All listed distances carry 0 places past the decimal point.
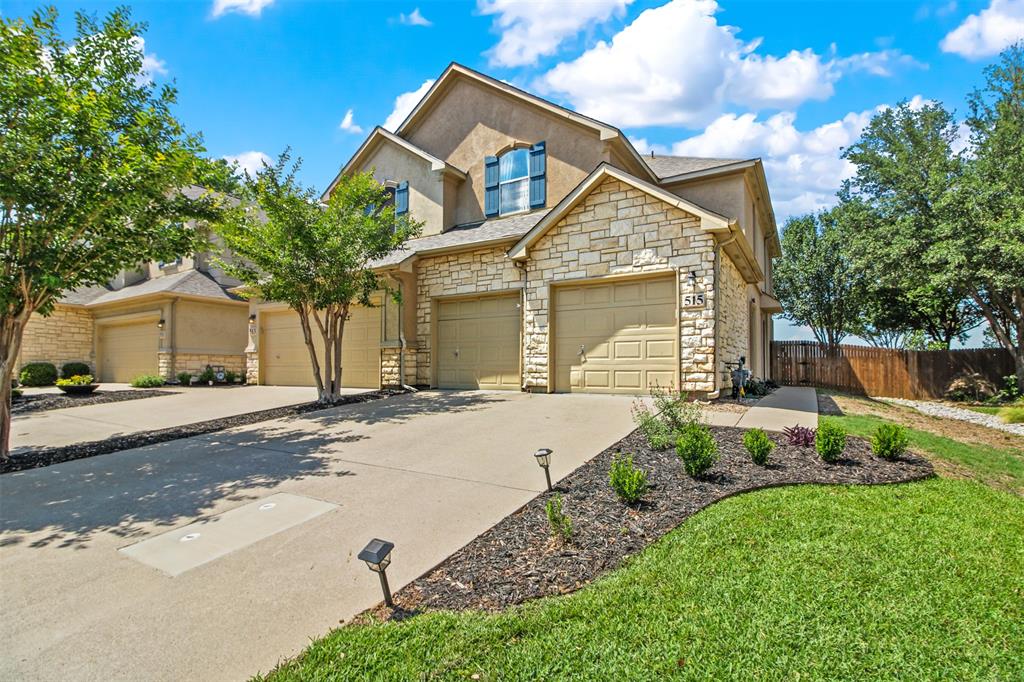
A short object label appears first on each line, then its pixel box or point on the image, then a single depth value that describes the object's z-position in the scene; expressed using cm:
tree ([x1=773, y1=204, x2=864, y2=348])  2483
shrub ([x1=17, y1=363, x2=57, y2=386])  1812
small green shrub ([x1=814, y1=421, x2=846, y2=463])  550
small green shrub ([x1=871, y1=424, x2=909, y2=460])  577
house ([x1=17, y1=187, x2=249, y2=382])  1731
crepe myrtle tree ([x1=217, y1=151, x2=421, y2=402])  999
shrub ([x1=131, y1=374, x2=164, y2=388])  1612
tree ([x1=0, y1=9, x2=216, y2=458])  600
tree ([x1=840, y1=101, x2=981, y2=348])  1589
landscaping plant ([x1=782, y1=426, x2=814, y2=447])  611
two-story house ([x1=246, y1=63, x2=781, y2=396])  968
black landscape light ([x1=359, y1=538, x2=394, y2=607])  271
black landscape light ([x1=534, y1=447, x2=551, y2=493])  452
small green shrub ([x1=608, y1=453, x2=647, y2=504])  430
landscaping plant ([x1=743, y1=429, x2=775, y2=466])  535
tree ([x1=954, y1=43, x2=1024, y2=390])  1383
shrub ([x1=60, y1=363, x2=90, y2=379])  1872
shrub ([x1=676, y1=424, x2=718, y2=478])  499
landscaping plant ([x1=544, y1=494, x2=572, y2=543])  371
